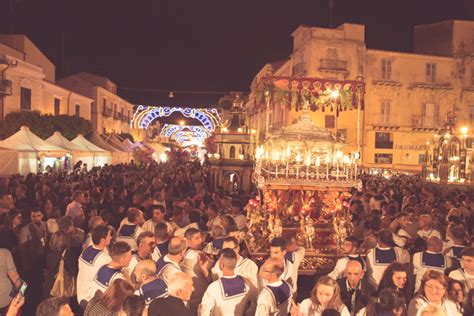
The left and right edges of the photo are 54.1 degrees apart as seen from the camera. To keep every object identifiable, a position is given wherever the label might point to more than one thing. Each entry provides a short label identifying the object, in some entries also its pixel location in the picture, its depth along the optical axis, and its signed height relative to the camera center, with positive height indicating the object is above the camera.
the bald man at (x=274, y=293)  4.55 -1.39
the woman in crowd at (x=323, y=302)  4.29 -1.36
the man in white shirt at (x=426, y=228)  7.88 -1.20
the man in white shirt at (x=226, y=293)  4.71 -1.41
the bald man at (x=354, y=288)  5.42 -1.61
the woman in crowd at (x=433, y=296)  4.46 -1.35
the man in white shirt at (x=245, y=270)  5.54 -1.39
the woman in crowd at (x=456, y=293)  4.69 -1.36
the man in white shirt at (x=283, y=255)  5.80 -1.24
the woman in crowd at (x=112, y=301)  3.89 -1.26
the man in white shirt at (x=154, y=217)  7.94 -1.15
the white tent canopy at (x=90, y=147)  22.70 +0.29
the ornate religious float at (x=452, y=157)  24.05 +0.07
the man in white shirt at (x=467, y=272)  5.25 -1.31
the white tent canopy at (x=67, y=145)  20.33 +0.34
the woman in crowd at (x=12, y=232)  7.02 -1.26
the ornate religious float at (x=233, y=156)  19.95 -0.05
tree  24.84 +1.59
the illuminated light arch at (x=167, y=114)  49.24 +4.40
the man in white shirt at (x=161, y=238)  6.28 -1.18
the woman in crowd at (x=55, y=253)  6.30 -1.37
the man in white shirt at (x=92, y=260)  5.31 -1.25
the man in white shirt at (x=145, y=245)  6.06 -1.20
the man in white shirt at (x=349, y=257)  6.01 -1.35
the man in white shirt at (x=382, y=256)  6.12 -1.32
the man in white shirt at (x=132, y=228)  7.36 -1.21
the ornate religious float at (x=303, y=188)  9.65 -0.67
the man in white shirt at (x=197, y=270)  5.86 -1.47
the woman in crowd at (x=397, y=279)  5.11 -1.35
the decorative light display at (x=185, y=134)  70.25 +3.45
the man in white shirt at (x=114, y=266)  4.96 -1.22
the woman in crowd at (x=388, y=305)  4.18 -1.35
